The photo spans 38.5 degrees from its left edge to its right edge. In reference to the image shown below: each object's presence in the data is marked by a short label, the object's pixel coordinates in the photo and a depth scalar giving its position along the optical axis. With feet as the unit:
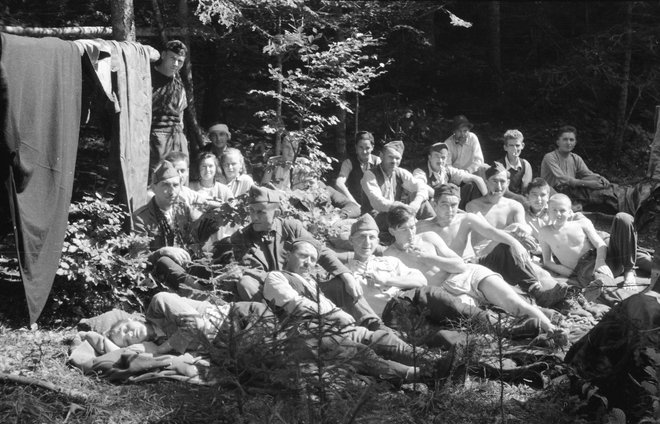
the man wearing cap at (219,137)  28.22
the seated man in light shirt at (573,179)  32.40
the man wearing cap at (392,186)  28.37
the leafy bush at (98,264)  21.24
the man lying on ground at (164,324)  19.15
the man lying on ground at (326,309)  17.75
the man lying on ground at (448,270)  21.95
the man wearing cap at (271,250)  21.06
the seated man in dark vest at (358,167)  29.73
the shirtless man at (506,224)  23.93
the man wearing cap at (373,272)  22.03
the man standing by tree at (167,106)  25.93
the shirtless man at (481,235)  24.21
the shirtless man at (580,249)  25.52
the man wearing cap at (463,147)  32.30
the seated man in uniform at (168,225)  21.79
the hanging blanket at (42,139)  19.33
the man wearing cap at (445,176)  29.63
